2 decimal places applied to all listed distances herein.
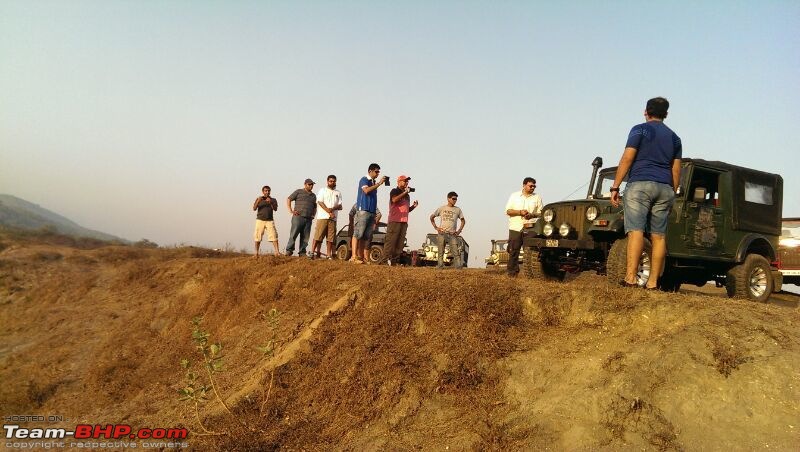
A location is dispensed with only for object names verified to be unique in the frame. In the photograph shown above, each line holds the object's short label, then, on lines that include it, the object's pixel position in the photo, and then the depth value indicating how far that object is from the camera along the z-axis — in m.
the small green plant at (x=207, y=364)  4.77
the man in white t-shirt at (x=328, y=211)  10.67
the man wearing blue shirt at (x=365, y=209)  9.52
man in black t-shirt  11.66
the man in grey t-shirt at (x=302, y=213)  10.89
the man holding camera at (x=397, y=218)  9.32
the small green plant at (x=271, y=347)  5.04
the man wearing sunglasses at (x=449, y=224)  9.98
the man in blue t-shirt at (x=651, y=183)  5.25
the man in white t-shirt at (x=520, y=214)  8.38
